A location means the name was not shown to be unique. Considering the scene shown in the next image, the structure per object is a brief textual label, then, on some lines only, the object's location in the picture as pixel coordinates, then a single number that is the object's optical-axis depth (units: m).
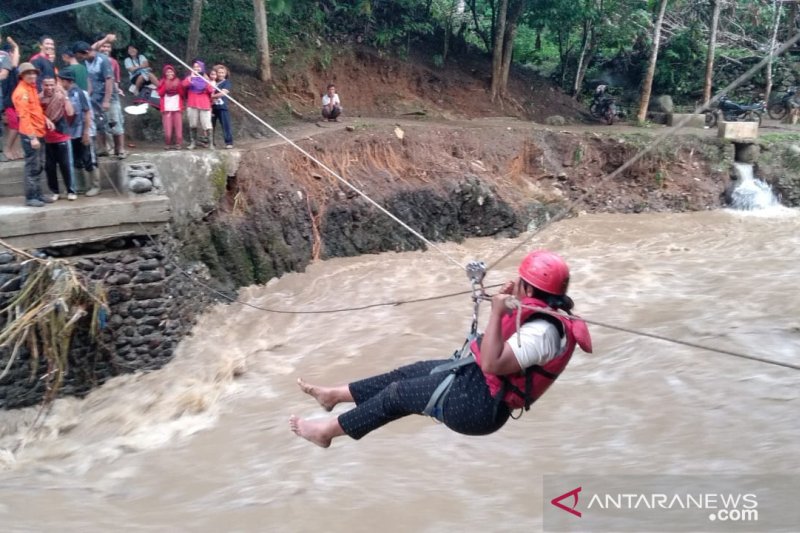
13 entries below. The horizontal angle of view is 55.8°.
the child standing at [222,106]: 9.55
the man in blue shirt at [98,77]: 8.44
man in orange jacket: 7.07
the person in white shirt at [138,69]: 10.55
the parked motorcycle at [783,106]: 15.35
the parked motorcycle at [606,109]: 14.41
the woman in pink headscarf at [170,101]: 9.36
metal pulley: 3.79
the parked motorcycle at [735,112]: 14.40
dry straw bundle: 6.66
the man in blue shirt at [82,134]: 7.71
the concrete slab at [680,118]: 14.47
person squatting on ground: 11.98
